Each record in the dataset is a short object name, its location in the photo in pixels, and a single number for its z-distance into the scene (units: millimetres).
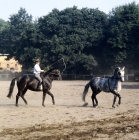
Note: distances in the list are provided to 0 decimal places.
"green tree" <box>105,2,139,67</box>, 46531
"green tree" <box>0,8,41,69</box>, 52875
